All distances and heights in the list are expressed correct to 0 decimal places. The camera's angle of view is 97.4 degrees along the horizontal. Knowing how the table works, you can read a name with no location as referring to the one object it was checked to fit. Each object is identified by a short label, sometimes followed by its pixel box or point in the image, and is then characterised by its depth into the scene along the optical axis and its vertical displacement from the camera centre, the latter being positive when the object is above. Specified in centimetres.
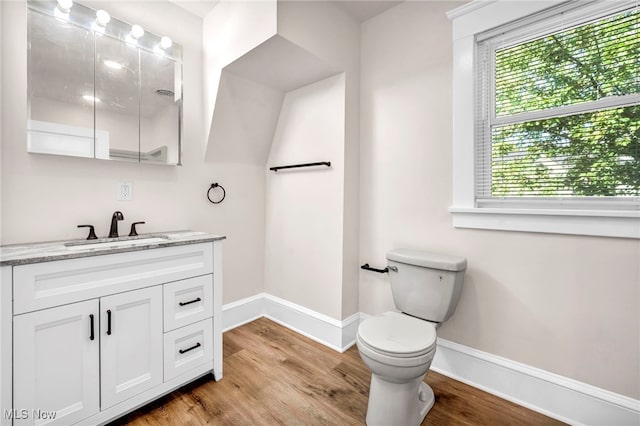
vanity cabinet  115 -57
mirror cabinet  154 +77
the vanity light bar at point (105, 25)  156 +115
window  130 +50
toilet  126 -60
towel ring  226 +17
